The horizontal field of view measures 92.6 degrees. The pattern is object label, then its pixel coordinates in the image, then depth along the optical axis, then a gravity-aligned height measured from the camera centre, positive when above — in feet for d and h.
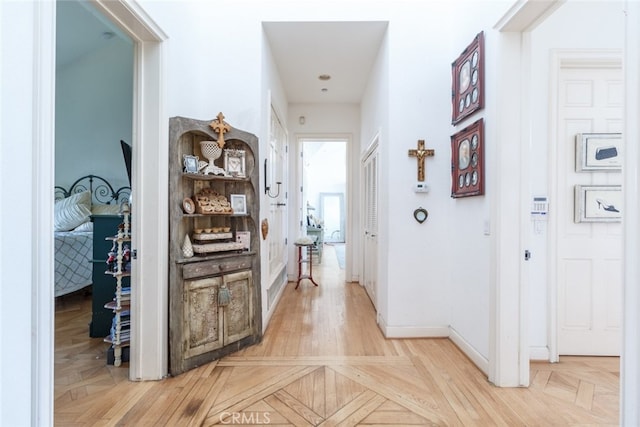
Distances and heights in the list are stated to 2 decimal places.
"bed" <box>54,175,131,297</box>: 11.72 -0.50
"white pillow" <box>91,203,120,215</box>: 13.78 +0.13
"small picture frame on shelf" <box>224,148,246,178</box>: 8.56 +1.41
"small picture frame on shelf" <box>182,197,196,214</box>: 7.69 +0.16
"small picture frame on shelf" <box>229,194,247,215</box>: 8.70 +0.27
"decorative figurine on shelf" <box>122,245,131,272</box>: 7.83 -1.22
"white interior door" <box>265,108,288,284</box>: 11.72 +0.68
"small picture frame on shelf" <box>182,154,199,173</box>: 7.66 +1.23
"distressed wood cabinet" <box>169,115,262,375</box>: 7.29 -1.21
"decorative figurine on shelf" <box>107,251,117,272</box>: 7.93 -1.31
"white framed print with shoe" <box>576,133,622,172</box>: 7.94 +1.63
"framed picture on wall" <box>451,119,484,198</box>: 7.55 +1.40
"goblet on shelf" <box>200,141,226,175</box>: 8.15 +1.59
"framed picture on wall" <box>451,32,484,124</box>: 7.56 +3.56
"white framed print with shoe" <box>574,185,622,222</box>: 7.97 +0.28
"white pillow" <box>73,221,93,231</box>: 13.34 -0.67
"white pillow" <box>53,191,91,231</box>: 13.52 +0.03
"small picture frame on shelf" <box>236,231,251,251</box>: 8.77 -0.77
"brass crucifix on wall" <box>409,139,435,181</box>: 9.37 +1.82
